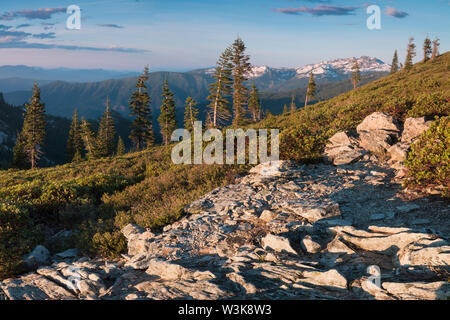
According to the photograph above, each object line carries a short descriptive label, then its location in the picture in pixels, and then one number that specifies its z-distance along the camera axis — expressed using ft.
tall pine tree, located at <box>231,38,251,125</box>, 142.82
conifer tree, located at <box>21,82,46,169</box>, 156.87
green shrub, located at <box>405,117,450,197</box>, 23.18
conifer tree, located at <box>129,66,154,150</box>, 162.51
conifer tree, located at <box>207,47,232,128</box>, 127.75
